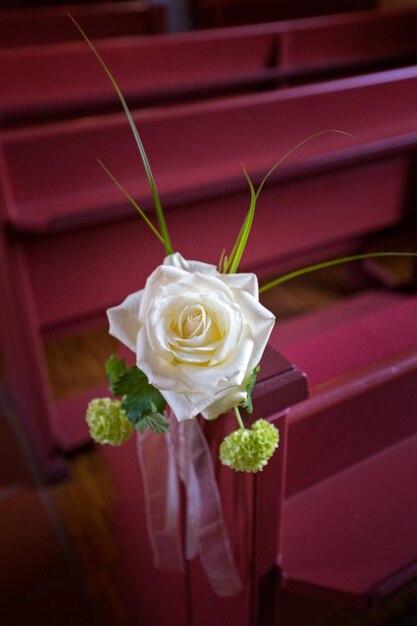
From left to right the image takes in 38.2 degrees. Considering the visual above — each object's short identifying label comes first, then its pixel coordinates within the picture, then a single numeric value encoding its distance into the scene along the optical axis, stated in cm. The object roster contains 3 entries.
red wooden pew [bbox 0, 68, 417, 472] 142
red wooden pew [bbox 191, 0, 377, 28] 393
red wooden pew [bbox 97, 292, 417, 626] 75
